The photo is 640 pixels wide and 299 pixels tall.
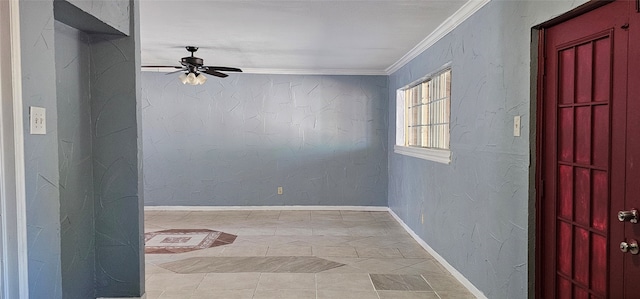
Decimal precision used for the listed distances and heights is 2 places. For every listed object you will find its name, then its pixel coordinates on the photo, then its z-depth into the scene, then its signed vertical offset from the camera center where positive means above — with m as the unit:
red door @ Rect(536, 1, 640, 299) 1.84 -0.09
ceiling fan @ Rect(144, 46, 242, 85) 4.93 +0.75
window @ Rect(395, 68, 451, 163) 4.55 +0.21
